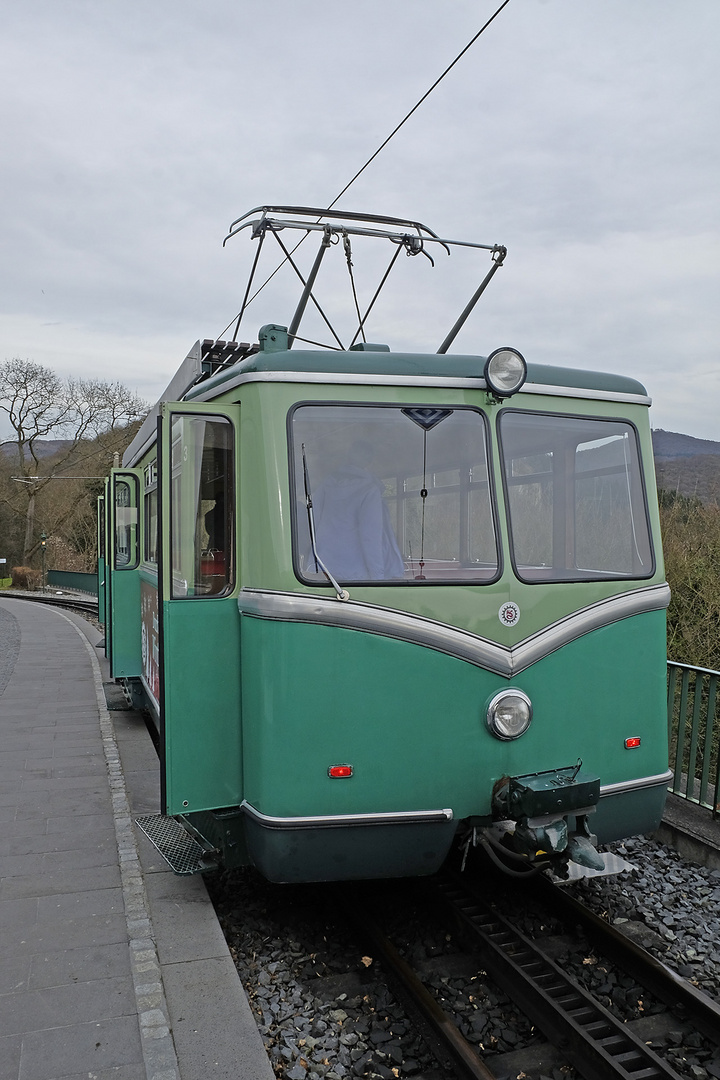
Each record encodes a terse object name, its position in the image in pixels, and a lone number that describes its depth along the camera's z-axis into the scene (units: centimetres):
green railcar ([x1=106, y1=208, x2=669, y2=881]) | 388
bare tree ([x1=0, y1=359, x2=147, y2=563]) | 4584
